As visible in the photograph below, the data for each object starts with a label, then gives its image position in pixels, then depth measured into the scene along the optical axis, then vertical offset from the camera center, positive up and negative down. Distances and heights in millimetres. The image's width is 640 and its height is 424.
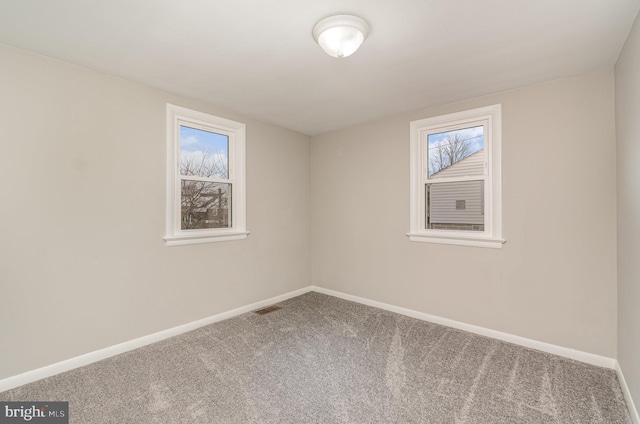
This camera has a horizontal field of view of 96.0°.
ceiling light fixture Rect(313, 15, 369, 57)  1757 +1141
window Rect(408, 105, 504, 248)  2867 +374
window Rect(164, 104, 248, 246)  2934 +392
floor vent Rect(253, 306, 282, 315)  3549 -1216
